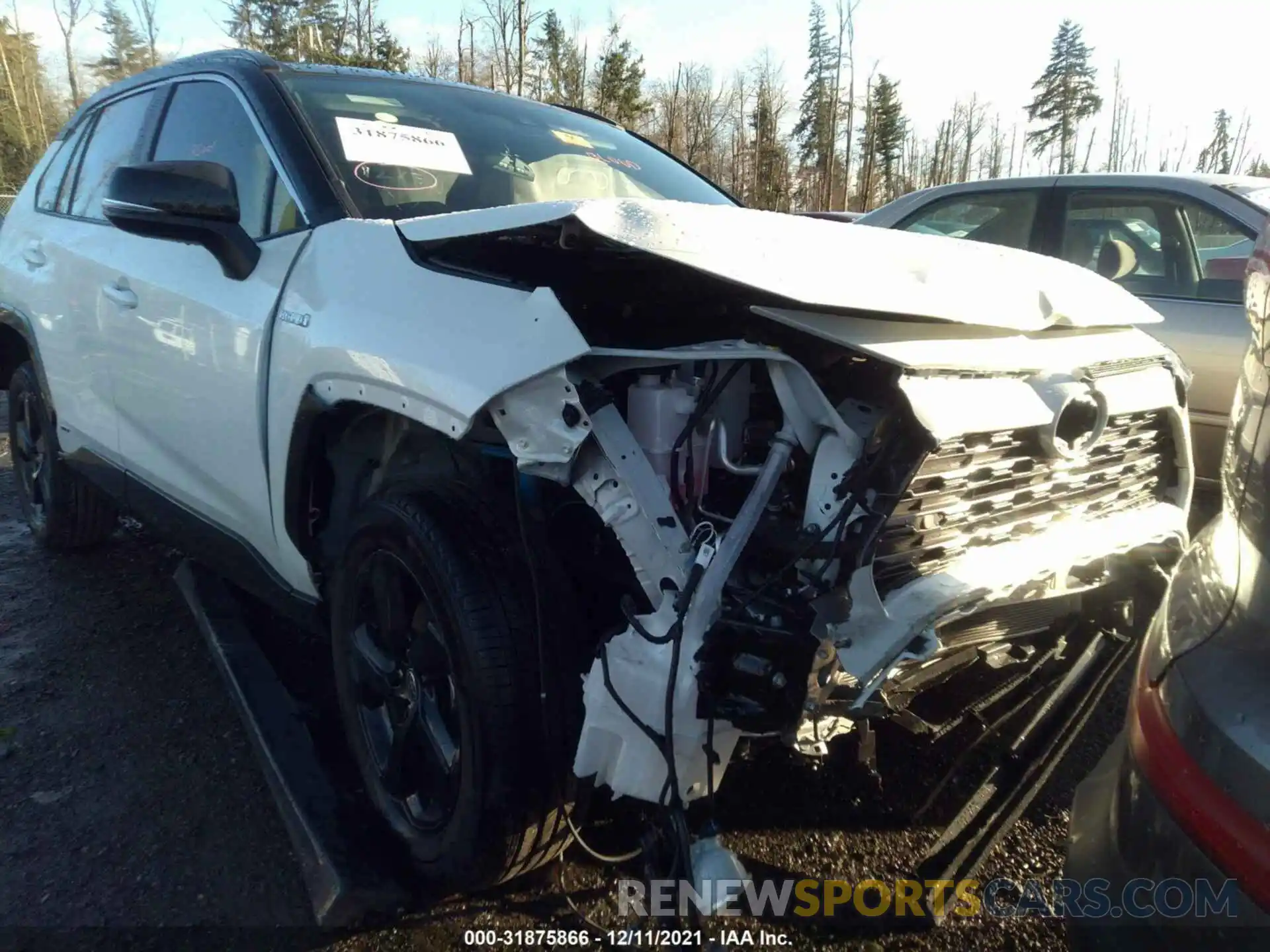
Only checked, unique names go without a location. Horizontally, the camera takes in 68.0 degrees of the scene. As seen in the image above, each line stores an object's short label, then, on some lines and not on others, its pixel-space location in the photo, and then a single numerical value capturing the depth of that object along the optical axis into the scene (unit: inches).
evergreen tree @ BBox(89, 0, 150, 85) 1687.4
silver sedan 169.0
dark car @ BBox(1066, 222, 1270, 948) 47.6
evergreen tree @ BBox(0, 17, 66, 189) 1266.0
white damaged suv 67.1
